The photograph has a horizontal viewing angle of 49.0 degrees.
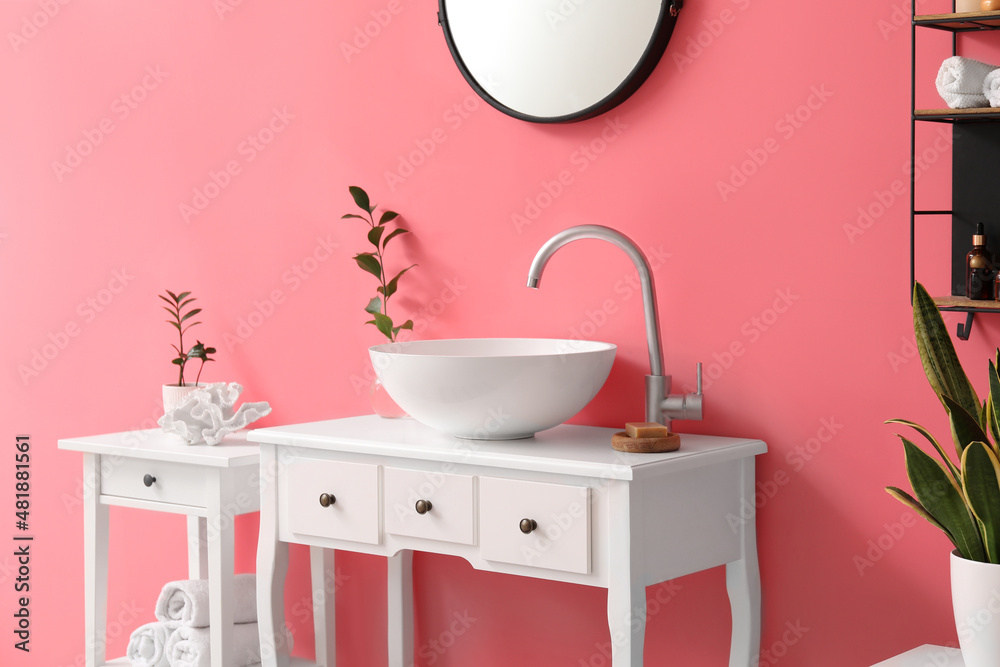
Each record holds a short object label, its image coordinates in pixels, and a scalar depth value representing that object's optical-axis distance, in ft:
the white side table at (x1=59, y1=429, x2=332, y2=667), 7.29
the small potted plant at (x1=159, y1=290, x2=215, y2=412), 8.29
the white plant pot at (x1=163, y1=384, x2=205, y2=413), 8.24
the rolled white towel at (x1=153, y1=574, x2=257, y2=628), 7.67
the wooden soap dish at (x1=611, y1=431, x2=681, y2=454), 5.83
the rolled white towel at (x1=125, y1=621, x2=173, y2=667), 7.77
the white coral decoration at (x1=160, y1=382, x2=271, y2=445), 7.73
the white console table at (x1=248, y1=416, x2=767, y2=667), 5.57
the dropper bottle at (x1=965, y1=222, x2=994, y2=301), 5.44
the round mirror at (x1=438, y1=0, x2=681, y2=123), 6.66
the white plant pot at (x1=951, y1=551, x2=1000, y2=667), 4.78
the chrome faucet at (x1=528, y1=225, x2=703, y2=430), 6.32
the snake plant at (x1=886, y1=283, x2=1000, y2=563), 4.74
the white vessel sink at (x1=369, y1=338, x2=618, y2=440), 5.97
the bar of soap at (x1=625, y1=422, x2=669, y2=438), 5.85
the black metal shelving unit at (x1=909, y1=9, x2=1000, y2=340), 5.53
